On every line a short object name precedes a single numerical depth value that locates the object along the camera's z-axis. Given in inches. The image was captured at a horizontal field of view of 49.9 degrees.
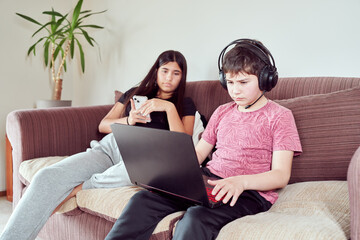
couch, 38.5
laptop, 40.0
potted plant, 111.0
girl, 55.1
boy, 41.9
